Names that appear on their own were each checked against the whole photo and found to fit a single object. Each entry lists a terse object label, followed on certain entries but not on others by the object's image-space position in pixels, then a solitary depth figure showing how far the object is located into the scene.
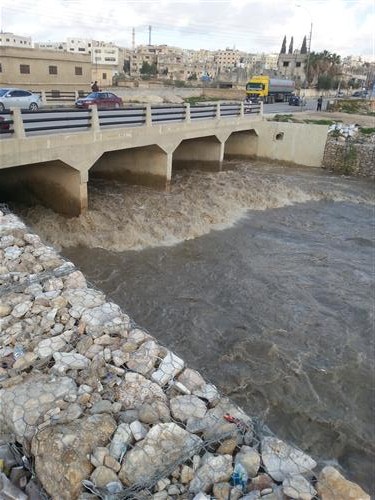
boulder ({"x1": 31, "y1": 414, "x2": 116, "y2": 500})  3.63
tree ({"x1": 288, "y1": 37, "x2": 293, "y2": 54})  108.66
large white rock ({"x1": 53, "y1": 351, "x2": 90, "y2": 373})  5.01
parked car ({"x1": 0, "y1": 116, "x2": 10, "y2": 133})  11.59
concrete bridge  12.38
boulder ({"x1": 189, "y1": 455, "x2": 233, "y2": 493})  3.71
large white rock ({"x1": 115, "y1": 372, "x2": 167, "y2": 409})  4.59
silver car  21.25
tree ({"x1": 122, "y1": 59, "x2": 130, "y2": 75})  132.15
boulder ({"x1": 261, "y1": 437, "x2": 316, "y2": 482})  3.91
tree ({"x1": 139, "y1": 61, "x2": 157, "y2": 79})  105.38
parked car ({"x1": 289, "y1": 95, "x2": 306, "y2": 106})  43.94
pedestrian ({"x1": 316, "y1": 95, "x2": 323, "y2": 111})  35.97
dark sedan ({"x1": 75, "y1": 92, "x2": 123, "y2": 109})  24.03
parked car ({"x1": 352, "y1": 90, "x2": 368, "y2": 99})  67.47
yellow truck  44.53
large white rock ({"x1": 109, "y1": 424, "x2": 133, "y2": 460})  3.92
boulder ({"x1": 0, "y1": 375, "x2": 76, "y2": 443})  4.21
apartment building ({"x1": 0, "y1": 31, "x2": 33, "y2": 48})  115.64
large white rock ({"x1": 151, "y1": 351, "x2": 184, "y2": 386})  4.95
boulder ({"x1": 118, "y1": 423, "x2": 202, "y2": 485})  3.75
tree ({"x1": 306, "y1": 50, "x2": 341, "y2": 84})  85.31
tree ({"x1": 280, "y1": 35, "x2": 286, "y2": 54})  110.31
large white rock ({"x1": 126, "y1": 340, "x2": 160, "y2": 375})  5.07
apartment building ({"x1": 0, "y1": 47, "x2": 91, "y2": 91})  33.84
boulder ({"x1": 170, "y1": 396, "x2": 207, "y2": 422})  4.46
